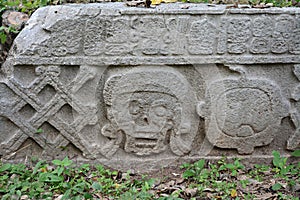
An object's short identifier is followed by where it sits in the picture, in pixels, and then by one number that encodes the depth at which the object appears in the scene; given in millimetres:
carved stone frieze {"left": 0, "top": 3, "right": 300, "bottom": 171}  2674
